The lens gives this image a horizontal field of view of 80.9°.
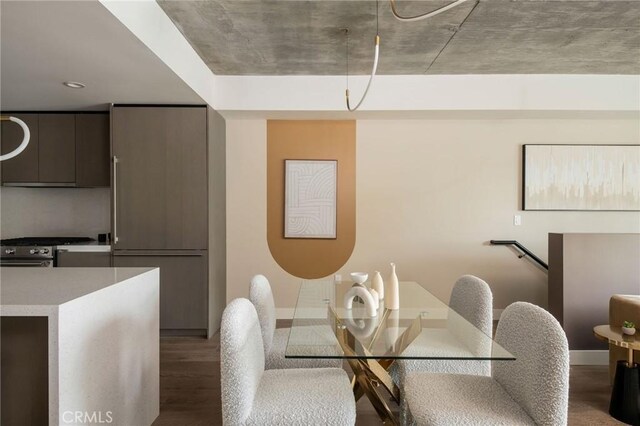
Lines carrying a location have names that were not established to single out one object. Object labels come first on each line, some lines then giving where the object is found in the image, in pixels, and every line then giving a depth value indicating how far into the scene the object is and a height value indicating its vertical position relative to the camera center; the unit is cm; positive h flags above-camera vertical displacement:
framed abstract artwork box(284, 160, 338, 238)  415 +14
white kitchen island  135 -55
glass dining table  149 -56
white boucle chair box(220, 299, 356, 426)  133 -73
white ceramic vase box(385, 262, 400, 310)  205 -46
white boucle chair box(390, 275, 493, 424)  166 -58
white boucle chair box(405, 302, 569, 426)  128 -70
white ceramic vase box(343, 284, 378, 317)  193 -47
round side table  218 -104
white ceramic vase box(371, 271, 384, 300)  217 -43
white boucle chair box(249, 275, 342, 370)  204 -76
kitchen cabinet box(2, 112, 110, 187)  369 +58
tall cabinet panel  348 +32
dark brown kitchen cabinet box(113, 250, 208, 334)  353 -74
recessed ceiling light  288 +98
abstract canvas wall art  409 +37
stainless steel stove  339 -41
